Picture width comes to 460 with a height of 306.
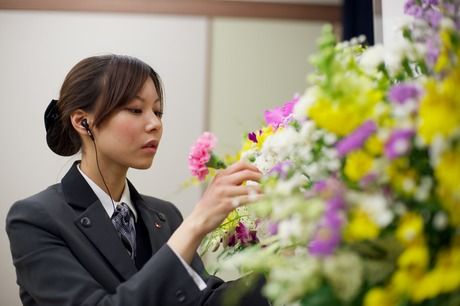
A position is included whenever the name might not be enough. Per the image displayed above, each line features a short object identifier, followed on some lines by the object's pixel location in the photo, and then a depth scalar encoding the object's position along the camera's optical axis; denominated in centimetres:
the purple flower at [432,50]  60
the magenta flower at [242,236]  103
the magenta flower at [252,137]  104
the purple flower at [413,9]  69
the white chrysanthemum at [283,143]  69
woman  95
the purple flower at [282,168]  73
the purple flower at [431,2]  69
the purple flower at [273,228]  65
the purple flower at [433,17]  64
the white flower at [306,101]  60
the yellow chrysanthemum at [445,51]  55
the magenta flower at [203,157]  98
